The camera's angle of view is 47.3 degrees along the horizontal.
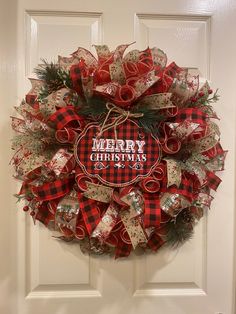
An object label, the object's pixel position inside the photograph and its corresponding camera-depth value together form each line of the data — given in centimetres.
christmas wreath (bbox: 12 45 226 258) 76
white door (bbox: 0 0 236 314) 92
